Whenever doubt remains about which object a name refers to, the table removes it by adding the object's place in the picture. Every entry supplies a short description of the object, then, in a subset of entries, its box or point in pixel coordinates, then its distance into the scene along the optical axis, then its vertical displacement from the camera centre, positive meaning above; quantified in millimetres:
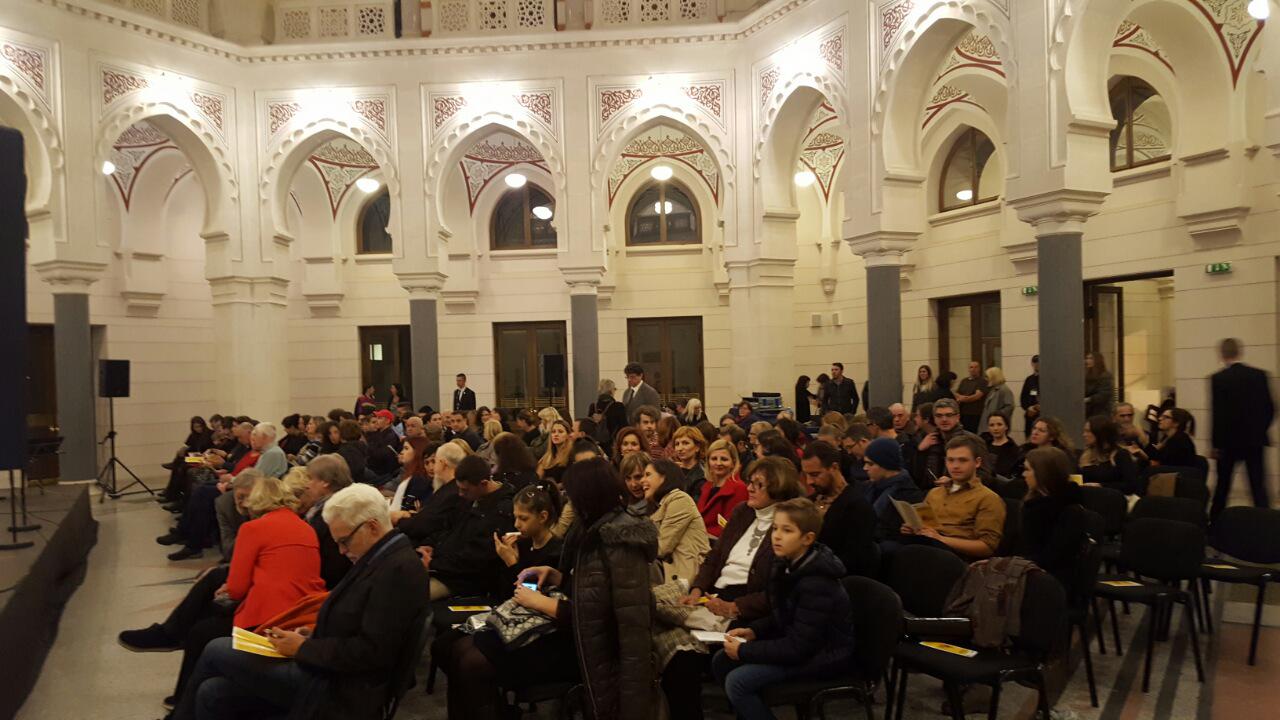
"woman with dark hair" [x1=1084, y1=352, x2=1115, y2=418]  8805 -420
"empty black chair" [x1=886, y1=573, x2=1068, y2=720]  3311 -1195
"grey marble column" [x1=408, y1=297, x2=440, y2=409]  12695 +135
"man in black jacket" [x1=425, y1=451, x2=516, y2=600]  4395 -916
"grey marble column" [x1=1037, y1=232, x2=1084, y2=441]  7922 +134
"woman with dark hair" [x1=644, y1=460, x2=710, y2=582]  4441 -911
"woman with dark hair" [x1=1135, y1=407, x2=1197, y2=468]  6535 -735
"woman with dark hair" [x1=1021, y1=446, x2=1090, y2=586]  3914 -772
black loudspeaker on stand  10922 -190
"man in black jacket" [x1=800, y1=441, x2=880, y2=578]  3865 -793
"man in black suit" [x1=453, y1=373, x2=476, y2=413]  13086 -601
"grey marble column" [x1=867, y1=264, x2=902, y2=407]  10180 +126
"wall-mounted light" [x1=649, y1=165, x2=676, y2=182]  15328 +3153
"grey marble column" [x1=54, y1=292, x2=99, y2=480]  11117 -297
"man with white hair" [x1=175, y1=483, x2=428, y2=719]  3020 -973
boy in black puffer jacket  3166 -993
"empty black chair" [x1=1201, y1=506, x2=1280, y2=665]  4602 -1117
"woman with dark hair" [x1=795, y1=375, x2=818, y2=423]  12547 -720
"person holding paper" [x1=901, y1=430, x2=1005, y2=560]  4250 -814
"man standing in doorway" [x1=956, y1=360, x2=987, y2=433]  10117 -549
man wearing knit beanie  4816 -726
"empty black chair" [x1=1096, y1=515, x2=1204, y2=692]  4227 -1119
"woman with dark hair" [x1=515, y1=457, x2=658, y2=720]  3043 -844
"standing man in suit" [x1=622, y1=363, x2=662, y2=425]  9414 -399
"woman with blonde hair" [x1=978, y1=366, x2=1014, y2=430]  9016 -511
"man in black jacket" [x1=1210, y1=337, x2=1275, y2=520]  6664 -584
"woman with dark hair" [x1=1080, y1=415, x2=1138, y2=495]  6121 -818
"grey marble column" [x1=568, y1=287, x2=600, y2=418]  12555 +99
